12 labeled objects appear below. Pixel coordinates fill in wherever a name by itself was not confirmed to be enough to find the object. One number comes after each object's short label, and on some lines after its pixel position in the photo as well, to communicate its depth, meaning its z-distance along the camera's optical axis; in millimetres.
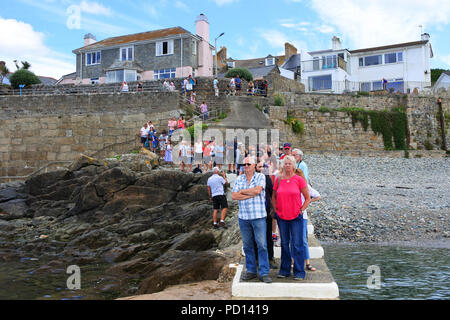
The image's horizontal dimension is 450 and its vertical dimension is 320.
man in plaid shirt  5363
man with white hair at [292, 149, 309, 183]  6902
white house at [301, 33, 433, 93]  32656
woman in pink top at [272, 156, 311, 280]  5352
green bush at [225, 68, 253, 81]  28469
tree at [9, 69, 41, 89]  29625
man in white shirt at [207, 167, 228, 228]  10648
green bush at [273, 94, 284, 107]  25844
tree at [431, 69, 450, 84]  42225
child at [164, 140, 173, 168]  17812
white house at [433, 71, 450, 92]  39219
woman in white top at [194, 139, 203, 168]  15751
